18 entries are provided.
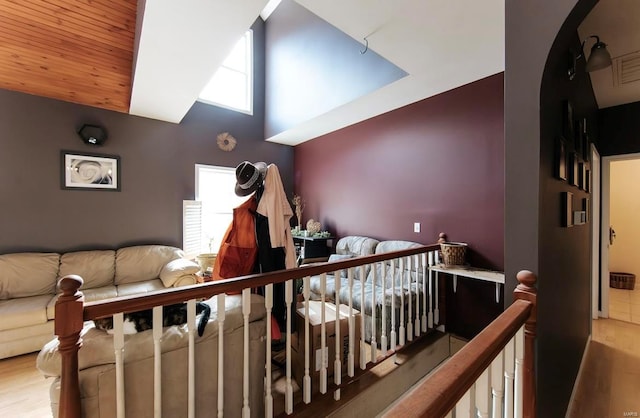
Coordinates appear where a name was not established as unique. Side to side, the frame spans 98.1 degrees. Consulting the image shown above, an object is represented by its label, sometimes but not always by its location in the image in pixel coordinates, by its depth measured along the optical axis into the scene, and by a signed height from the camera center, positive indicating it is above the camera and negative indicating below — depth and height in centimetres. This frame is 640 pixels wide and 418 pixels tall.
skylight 492 +228
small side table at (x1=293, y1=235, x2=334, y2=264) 448 -67
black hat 188 +19
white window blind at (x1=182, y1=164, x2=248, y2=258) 451 -5
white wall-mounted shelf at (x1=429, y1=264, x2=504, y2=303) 237 -60
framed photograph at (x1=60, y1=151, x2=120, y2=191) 360 +49
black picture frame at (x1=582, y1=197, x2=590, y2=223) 248 -1
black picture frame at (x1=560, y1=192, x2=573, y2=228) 170 -2
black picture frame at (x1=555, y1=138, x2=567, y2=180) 158 +27
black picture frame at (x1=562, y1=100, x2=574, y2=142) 172 +55
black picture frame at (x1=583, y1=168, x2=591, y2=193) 253 +25
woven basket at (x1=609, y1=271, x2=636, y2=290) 461 -124
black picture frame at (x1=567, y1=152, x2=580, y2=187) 186 +27
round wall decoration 478 +114
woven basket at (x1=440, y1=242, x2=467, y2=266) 270 -46
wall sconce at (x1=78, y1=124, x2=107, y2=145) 365 +97
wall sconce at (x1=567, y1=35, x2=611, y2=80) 181 +99
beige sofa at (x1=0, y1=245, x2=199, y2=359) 269 -89
